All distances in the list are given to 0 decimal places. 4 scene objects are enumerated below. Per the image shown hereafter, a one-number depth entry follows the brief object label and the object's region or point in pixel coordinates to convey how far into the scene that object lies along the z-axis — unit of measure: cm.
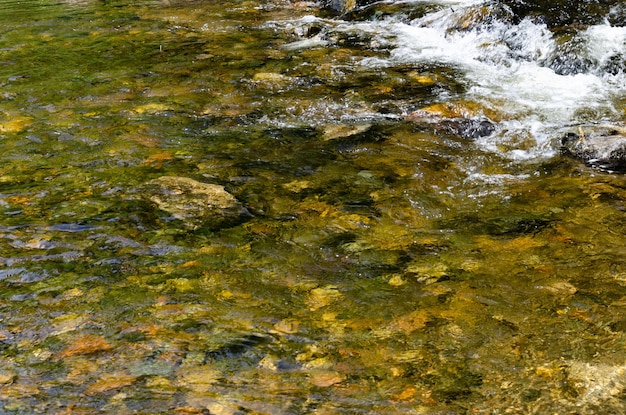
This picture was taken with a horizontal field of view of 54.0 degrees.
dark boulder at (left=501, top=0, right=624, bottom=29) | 809
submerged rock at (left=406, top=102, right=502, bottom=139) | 590
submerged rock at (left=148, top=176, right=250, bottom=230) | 450
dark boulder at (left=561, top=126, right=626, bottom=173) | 514
